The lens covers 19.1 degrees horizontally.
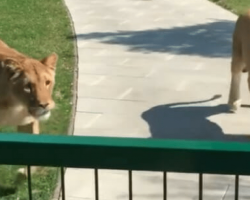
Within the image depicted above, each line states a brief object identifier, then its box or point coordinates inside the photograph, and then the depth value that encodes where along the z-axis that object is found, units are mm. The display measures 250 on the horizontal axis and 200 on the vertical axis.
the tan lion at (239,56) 8586
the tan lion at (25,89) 6352
